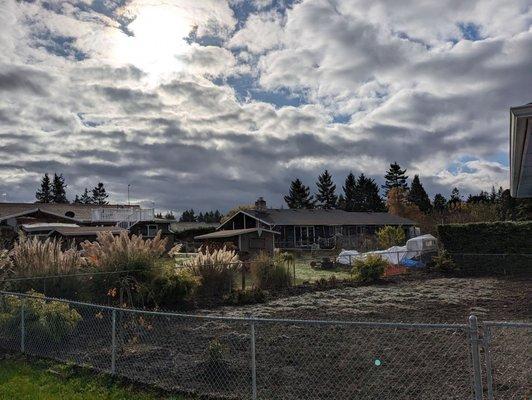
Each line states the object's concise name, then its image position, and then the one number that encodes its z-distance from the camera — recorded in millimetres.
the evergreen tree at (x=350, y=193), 85688
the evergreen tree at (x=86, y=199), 110812
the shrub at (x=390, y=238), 32875
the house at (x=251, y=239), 32562
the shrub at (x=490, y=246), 21922
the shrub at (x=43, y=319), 8305
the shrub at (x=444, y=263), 22047
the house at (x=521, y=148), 4656
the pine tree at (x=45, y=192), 97062
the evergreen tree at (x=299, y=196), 86500
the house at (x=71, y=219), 36284
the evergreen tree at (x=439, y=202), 78569
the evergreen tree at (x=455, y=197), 80875
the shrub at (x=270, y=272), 16020
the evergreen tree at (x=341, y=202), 88281
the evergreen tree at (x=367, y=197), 82938
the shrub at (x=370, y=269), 18844
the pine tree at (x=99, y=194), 110812
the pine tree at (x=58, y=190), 97438
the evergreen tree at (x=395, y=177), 85688
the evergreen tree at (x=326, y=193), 89438
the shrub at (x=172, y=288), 11969
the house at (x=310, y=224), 45500
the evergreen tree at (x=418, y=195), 78456
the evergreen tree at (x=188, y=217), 99700
